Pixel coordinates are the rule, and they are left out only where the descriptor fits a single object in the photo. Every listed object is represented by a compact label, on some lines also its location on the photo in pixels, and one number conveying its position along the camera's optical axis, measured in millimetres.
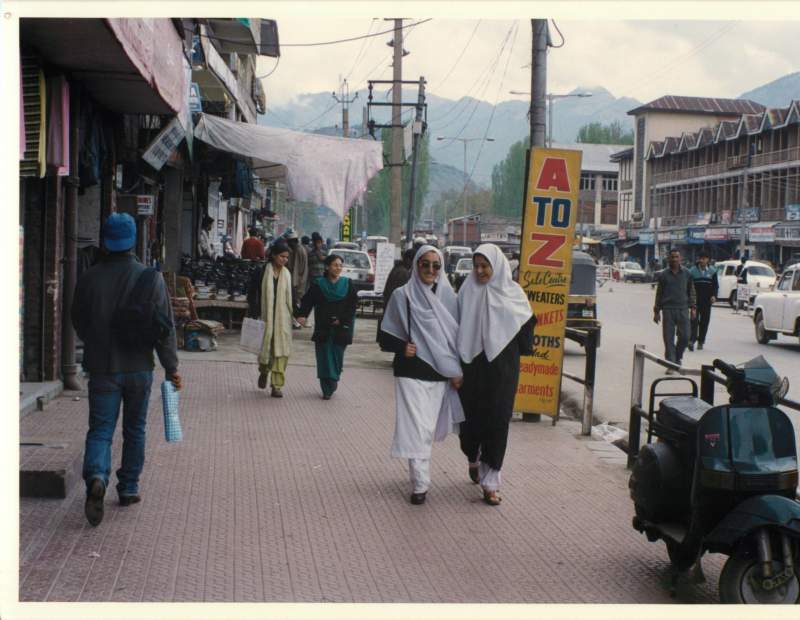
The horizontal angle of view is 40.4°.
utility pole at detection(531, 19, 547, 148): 12180
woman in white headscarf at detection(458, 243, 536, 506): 7453
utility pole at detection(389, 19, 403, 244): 27859
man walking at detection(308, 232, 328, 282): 23281
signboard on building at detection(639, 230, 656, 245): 83062
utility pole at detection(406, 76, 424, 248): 30453
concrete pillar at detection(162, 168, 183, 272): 22188
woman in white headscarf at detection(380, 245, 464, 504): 7508
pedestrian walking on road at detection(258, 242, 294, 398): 12195
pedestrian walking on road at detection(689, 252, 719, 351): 20828
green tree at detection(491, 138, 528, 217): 123938
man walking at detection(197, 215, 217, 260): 25083
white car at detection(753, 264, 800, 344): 21875
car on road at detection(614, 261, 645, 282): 68000
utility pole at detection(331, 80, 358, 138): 54031
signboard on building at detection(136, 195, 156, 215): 16062
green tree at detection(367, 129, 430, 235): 104125
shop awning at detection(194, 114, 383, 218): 16156
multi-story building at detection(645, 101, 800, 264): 60094
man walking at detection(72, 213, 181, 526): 6590
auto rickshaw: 19500
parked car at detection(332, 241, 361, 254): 43606
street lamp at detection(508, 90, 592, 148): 44844
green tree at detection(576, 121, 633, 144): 128750
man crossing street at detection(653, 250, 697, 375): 16531
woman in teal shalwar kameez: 12117
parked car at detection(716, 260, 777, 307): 39188
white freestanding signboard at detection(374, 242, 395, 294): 24250
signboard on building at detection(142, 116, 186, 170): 14328
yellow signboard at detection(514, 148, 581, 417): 10508
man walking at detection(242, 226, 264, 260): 24062
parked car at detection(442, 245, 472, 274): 45197
